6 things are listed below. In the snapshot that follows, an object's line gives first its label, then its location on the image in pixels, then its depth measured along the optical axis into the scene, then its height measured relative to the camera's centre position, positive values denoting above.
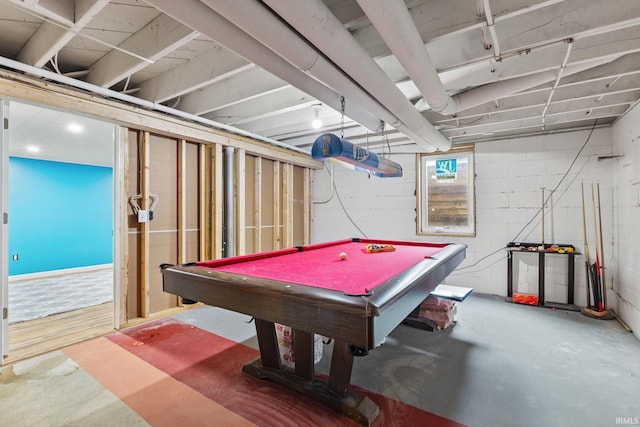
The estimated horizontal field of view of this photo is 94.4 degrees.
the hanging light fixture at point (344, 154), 2.16 +0.46
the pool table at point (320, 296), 1.23 -0.40
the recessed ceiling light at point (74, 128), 3.97 +1.19
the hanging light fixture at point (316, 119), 3.41 +1.10
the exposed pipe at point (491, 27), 1.51 +1.07
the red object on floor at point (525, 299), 3.92 -1.16
